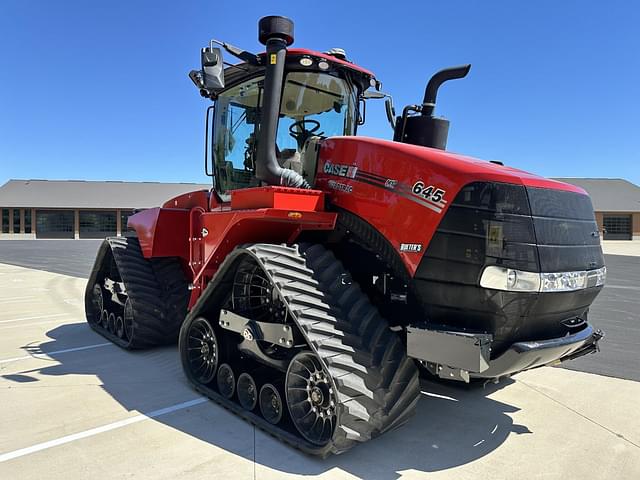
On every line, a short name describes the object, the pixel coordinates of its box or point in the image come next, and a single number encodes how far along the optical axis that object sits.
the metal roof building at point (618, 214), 46.31
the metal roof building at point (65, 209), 44.44
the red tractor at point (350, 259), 3.03
